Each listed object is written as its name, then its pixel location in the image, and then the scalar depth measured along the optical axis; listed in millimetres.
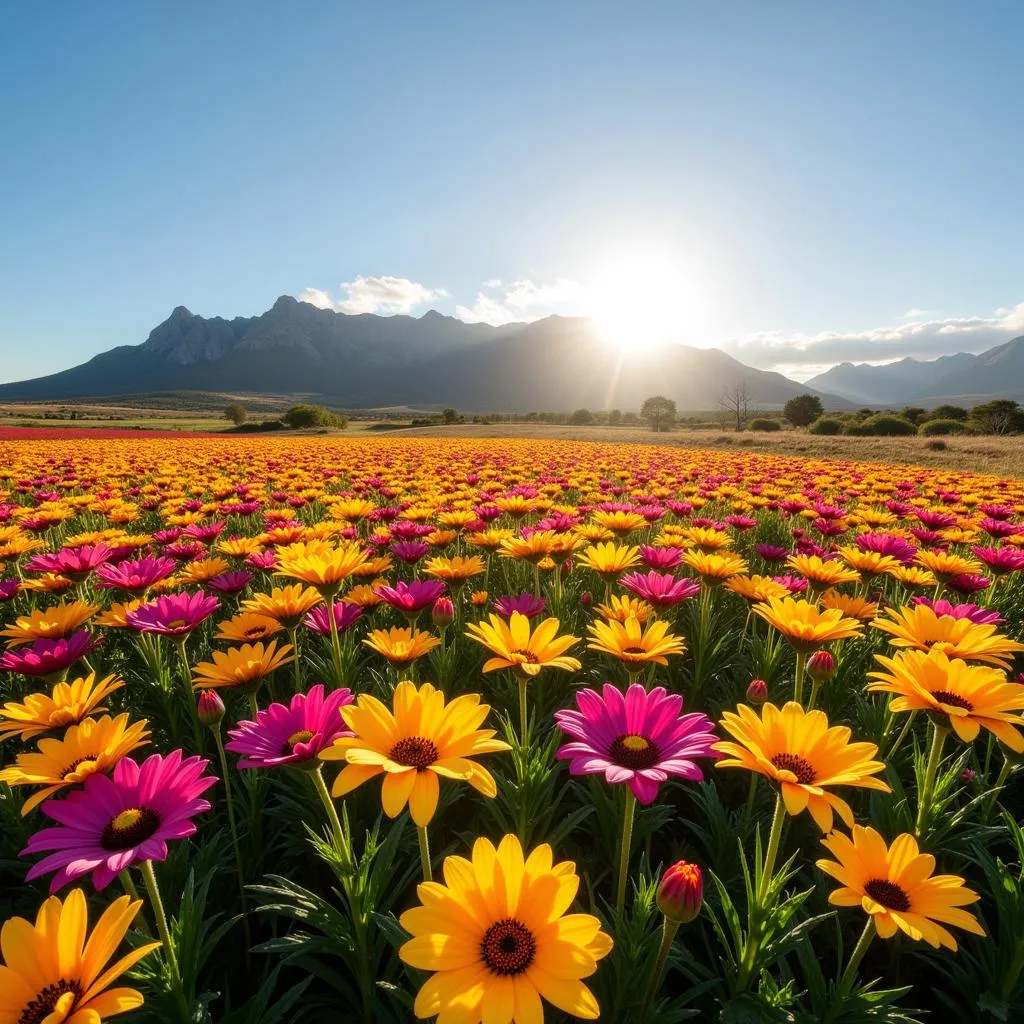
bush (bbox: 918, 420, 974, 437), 34531
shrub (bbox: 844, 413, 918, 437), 33875
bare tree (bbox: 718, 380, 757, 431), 58719
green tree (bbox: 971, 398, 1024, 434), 34938
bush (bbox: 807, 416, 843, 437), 37781
